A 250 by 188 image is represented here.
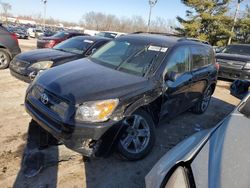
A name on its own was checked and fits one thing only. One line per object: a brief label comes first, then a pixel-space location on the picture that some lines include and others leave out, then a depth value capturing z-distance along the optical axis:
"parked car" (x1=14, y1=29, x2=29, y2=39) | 22.18
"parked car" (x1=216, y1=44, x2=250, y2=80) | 7.33
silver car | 1.27
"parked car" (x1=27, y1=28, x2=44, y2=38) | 27.63
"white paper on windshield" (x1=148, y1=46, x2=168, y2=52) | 3.04
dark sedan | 4.50
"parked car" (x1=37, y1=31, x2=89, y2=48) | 8.76
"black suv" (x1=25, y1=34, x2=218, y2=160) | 2.22
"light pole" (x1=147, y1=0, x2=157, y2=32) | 14.97
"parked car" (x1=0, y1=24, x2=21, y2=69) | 6.31
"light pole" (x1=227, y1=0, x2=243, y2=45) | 17.54
